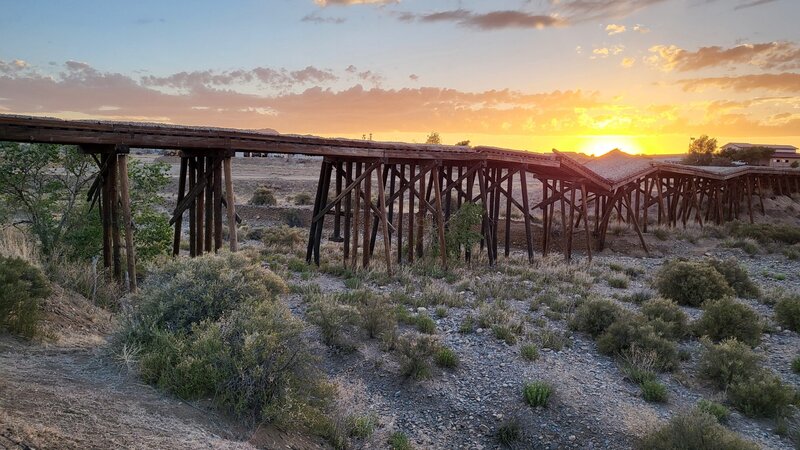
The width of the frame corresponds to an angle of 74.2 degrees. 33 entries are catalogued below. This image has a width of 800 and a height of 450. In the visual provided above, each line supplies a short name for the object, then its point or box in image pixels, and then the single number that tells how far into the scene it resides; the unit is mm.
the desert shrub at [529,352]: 8305
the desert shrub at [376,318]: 8523
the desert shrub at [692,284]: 12617
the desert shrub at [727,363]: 7949
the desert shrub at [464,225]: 15180
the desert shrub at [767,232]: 24828
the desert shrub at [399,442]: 5914
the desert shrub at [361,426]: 5891
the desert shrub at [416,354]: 7438
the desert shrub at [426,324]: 9102
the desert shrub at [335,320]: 8000
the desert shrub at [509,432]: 6445
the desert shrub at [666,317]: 9812
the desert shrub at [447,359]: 7863
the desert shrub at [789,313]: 10914
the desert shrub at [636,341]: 8703
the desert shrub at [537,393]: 7062
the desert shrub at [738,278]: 13836
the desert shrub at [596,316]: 9617
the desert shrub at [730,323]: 9945
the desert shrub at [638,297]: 12578
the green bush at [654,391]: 7430
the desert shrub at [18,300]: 5694
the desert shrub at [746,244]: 22175
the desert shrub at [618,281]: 14297
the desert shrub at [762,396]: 7207
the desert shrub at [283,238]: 18094
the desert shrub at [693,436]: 5773
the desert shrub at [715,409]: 7043
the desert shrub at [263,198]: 29045
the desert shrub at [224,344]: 5000
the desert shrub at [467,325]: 9266
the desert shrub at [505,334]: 8898
